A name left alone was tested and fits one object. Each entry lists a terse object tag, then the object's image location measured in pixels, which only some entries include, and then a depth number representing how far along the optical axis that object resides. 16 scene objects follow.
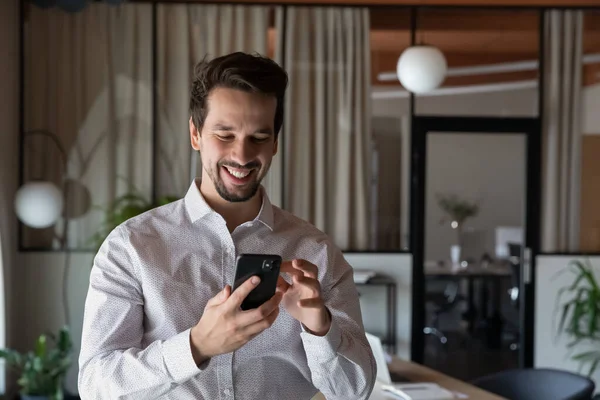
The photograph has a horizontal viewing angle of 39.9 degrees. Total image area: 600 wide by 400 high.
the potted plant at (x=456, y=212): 6.50
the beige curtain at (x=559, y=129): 6.36
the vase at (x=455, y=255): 6.59
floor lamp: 5.65
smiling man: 1.46
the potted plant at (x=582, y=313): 5.99
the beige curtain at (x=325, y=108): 6.25
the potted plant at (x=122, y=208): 5.82
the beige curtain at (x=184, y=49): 6.14
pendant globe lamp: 5.55
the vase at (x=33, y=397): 5.30
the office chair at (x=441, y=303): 6.56
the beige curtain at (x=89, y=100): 6.06
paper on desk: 3.20
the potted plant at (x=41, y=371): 5.30
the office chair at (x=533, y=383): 3.72
